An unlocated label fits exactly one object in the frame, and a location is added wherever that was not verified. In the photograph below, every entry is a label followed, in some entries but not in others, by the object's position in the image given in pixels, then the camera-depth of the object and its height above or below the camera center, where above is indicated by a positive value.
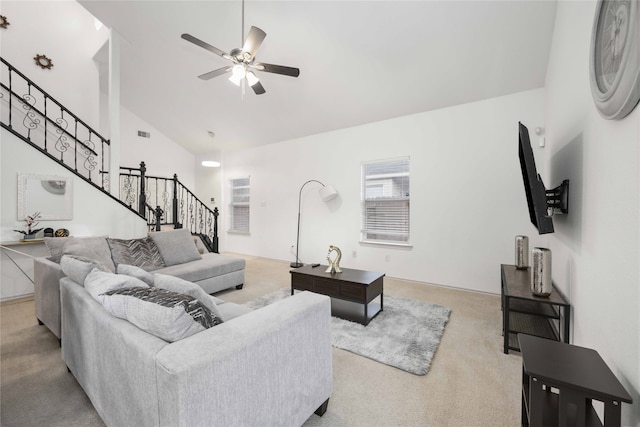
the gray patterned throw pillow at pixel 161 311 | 1.09 -0.44
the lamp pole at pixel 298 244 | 5.47 -0.65
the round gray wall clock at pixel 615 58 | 0.97 +0.68
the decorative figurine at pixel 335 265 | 3.20 -0.61
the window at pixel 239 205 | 6.98 +0.23
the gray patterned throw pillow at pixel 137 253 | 3.21 -0.50
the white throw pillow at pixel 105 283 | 1.44 -0.40
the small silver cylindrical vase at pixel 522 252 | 3.04 -0.43
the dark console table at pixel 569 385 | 0.84 -0.56
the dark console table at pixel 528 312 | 2.09 -0.87
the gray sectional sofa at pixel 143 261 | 2.50 -0.60
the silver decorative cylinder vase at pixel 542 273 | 2.13 -0.47
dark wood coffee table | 2.84 -0.84
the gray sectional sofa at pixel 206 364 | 0.95 -0.65
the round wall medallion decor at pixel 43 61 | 4.62 +2.68
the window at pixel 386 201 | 4.55 +0.24
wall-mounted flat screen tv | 1.91 +0.17
